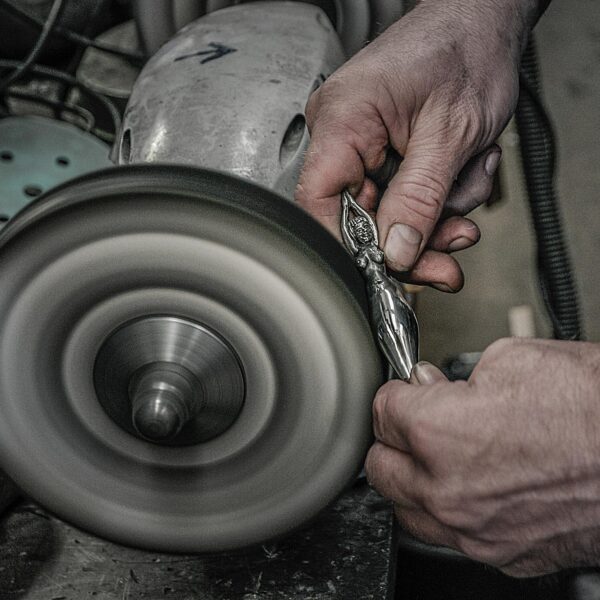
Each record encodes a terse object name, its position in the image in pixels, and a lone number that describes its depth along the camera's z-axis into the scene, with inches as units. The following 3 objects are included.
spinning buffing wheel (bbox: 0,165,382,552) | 23.0
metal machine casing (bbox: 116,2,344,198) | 32.0
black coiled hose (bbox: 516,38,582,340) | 49.6
